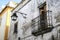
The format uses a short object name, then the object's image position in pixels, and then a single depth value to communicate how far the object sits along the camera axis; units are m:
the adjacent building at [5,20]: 7.23
